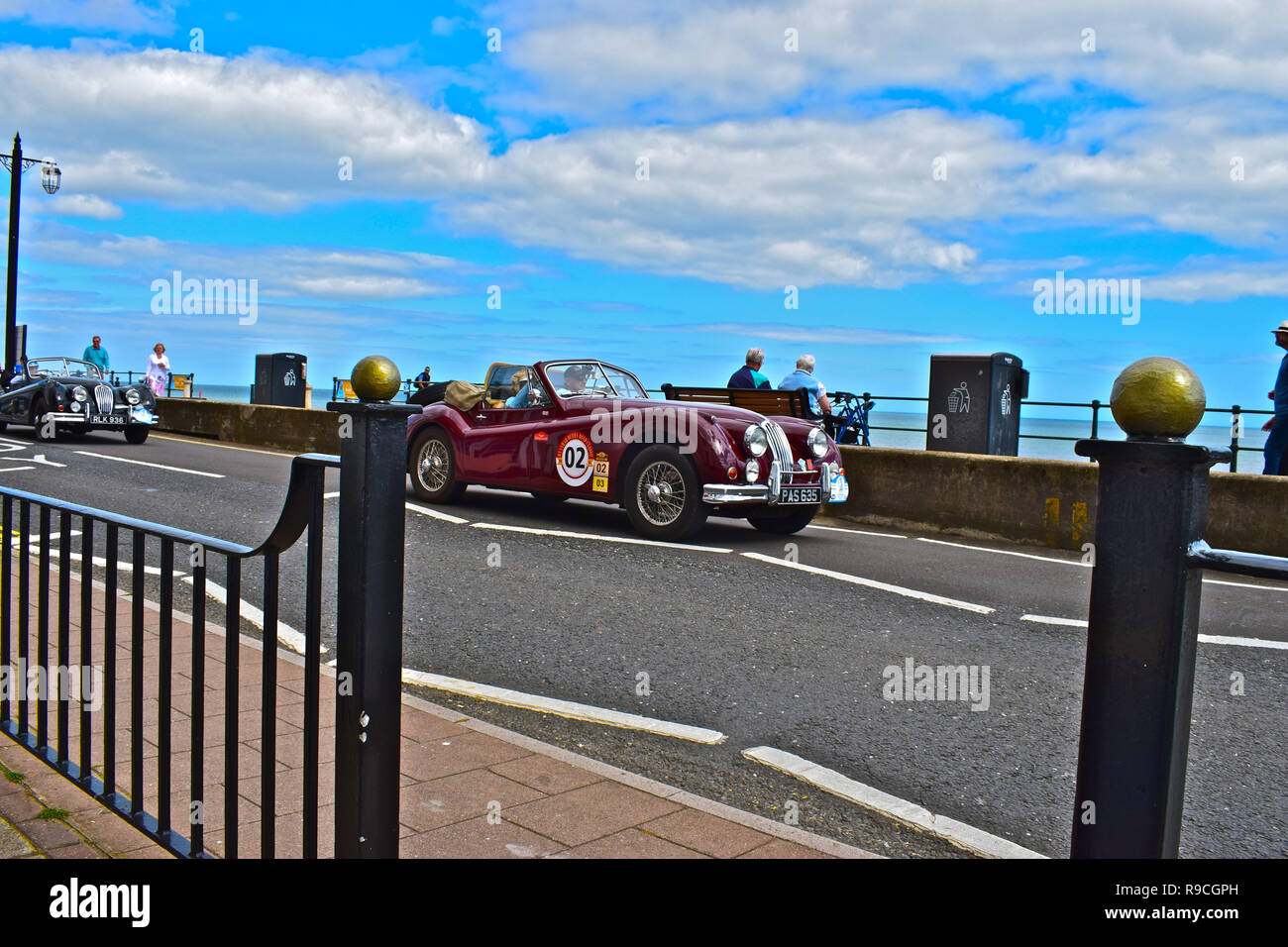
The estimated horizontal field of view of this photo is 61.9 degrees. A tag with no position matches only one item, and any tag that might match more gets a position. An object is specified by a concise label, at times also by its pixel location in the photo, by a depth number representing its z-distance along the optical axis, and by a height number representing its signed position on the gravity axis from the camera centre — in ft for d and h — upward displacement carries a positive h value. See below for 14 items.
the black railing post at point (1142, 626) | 4.99 -0.96
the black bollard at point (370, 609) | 7.39 -1.51
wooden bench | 41.88 +0.22
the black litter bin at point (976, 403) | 40.83 +0.47
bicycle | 53.31 -0.28
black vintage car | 56.34 -1.49
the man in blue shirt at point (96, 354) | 73.05 +1.67
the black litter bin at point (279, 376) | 84.43 +0.73
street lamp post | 87.76 +11.15
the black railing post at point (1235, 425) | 41.60 +0.06
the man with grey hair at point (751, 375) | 44.47 +1.28
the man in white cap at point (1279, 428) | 32.45 +0.00
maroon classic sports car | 29.63 -1.53
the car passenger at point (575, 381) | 34.14 +0.54
